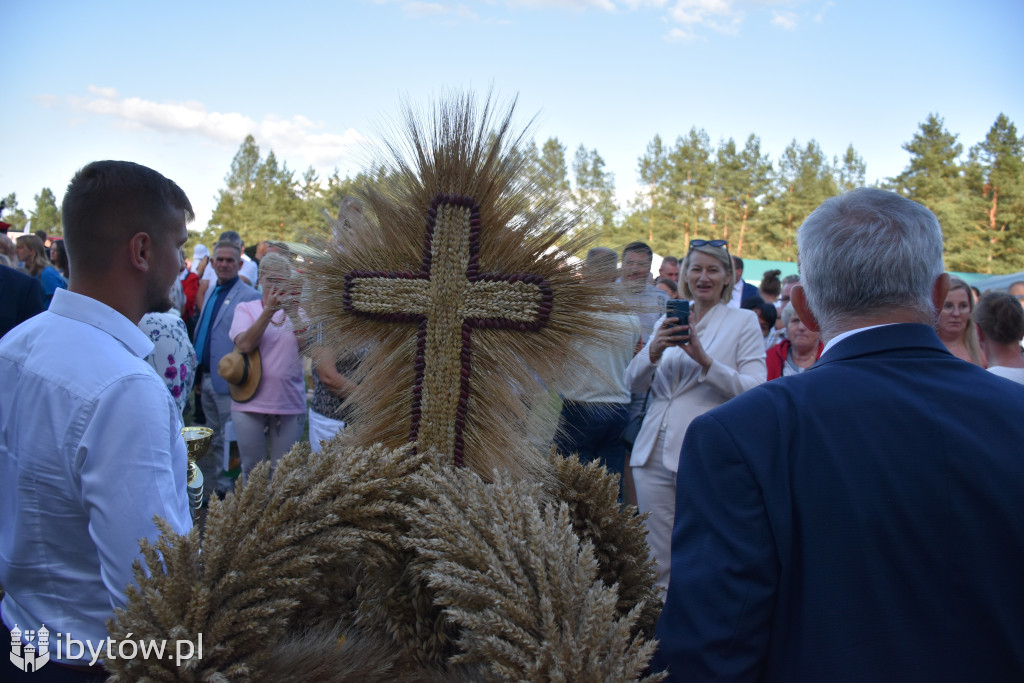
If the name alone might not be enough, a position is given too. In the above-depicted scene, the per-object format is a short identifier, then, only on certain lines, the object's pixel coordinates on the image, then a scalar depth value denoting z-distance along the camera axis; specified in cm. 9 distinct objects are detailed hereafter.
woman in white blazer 314
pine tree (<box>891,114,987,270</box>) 2825
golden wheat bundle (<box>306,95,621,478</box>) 134
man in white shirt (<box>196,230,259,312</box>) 533
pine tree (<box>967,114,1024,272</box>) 2719
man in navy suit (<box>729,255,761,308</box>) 729
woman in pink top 411
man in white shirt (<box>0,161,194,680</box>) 117
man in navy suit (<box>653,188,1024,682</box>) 104
